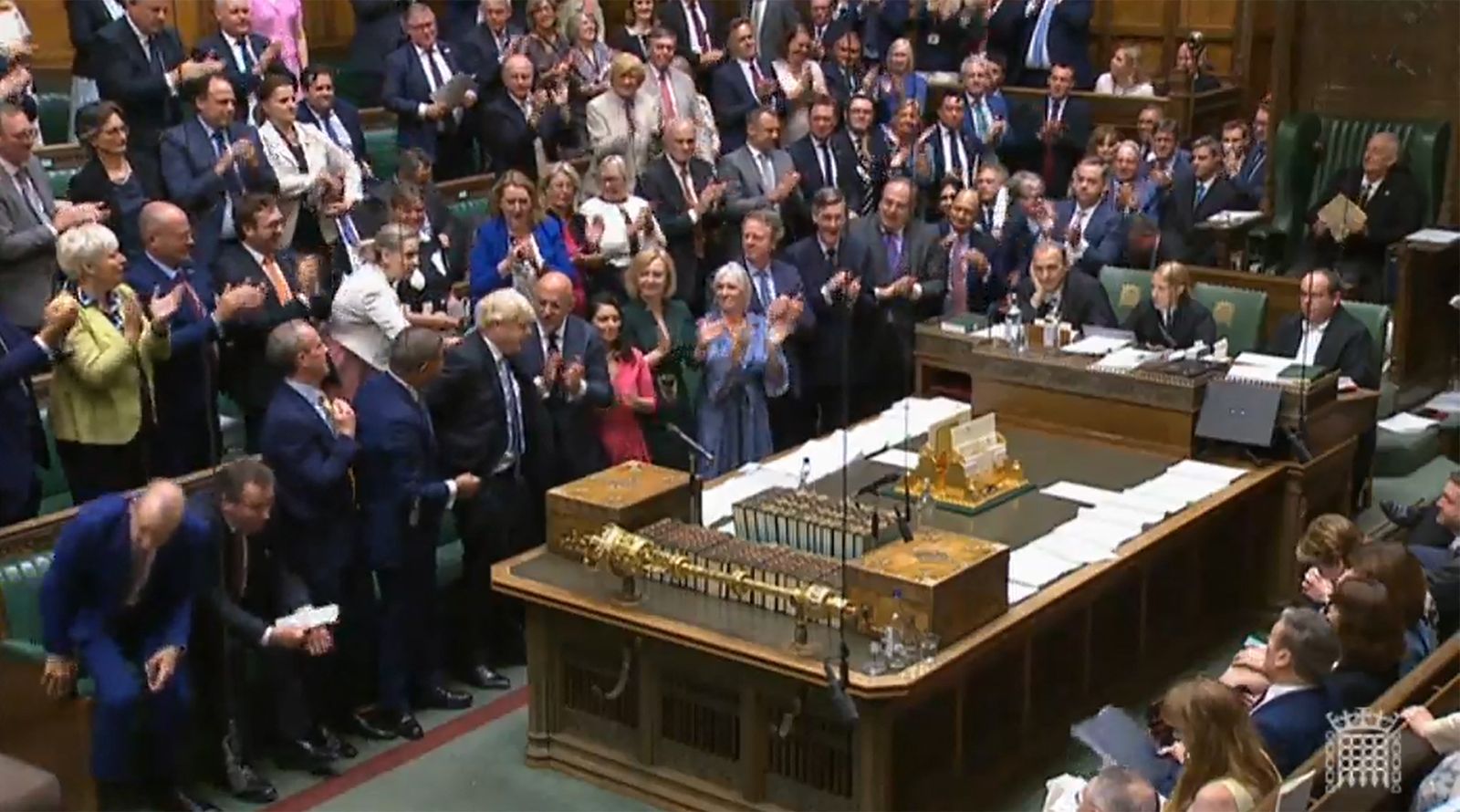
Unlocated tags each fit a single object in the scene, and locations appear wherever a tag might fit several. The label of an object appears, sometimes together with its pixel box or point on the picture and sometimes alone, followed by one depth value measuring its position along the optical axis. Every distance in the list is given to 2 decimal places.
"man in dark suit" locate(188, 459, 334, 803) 5.02
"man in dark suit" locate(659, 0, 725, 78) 9.46
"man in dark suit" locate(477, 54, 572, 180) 8.32
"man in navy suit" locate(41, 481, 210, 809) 4.82
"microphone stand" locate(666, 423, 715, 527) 5.61
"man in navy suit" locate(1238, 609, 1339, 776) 4.23
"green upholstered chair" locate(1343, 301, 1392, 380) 7.31
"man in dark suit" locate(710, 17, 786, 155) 9.20
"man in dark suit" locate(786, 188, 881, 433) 7.55
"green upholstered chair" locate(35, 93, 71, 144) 8.74
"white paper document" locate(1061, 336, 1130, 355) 6.95
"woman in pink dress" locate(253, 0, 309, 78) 8.00
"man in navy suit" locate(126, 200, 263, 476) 5.89
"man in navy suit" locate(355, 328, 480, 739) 5.53
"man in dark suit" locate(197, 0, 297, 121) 7.39
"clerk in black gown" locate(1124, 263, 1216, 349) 7.21
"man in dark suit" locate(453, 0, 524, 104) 8.51
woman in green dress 6.69
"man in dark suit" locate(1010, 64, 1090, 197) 10.22
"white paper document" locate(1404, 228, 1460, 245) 8.66
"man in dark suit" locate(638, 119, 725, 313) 7.88
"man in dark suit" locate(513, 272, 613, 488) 6.14
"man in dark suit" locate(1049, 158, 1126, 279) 8.30
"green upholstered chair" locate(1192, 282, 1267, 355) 7.46
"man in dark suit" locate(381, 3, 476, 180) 8.22
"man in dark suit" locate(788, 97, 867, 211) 8.56
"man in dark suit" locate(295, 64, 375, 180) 7.41
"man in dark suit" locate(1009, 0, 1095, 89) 10.93
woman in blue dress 6.75
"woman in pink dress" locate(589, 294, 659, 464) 6.44
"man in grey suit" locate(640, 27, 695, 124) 8.50
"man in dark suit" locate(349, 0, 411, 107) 8.98
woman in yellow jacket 5.56
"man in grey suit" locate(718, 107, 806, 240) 8.20
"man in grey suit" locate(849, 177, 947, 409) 7.70
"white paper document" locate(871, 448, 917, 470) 6.32
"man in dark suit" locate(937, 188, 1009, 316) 7.91
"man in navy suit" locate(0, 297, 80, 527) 5.45
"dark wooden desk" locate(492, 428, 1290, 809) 4.93
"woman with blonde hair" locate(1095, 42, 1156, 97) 10.71
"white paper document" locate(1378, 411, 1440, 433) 8.06
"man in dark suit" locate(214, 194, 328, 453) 6.11
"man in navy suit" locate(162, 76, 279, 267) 6.62
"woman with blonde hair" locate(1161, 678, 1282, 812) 3.82
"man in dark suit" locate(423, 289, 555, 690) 5.87
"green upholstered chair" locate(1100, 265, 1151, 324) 7.69
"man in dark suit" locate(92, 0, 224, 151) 7.20
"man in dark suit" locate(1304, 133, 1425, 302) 8.79
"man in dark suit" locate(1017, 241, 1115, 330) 7.37
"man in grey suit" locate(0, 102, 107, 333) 6.02
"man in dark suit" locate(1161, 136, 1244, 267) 8.89
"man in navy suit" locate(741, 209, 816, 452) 7.10
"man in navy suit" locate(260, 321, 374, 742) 5.32
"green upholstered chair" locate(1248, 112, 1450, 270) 9.38
